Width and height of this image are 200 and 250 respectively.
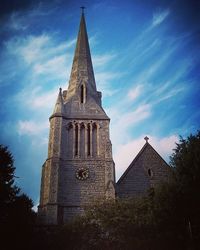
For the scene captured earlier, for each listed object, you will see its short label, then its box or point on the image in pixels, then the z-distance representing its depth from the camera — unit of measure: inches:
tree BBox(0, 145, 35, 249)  629.7
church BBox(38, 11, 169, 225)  815.9
